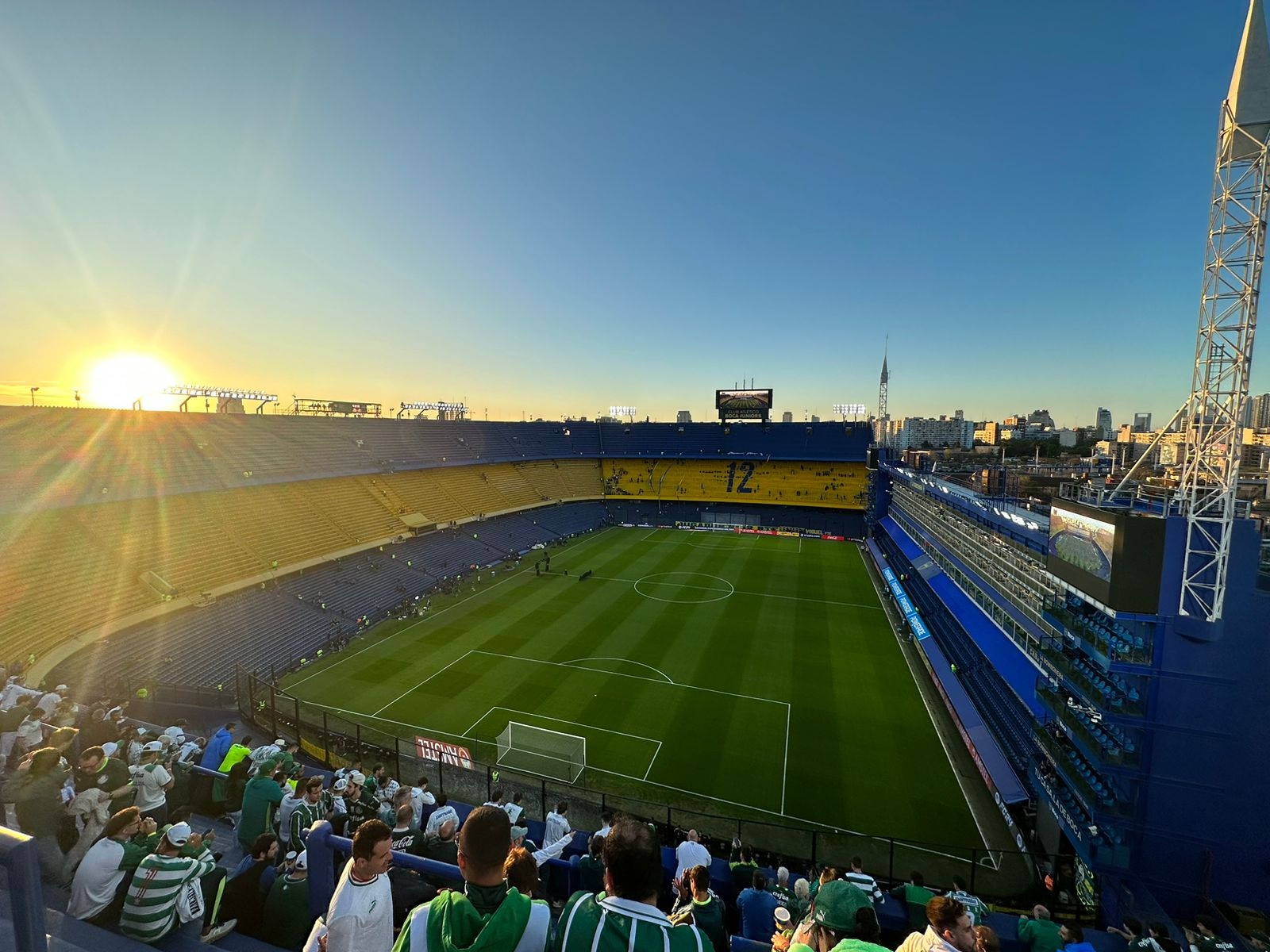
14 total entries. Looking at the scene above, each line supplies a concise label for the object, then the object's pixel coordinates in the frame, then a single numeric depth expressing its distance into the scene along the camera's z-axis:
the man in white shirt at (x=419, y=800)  8.35
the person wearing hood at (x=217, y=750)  9.09
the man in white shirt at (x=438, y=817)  7.31
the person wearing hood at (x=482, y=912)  2.33
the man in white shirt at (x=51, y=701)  10.12
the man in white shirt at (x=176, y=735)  9.27
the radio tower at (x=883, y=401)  56.97
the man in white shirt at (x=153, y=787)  6.67
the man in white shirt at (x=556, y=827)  8.55
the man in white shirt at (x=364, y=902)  3.00
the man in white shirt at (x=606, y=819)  9.64
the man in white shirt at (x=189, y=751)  8.31
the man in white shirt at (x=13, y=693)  10.16
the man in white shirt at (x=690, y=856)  7.36
